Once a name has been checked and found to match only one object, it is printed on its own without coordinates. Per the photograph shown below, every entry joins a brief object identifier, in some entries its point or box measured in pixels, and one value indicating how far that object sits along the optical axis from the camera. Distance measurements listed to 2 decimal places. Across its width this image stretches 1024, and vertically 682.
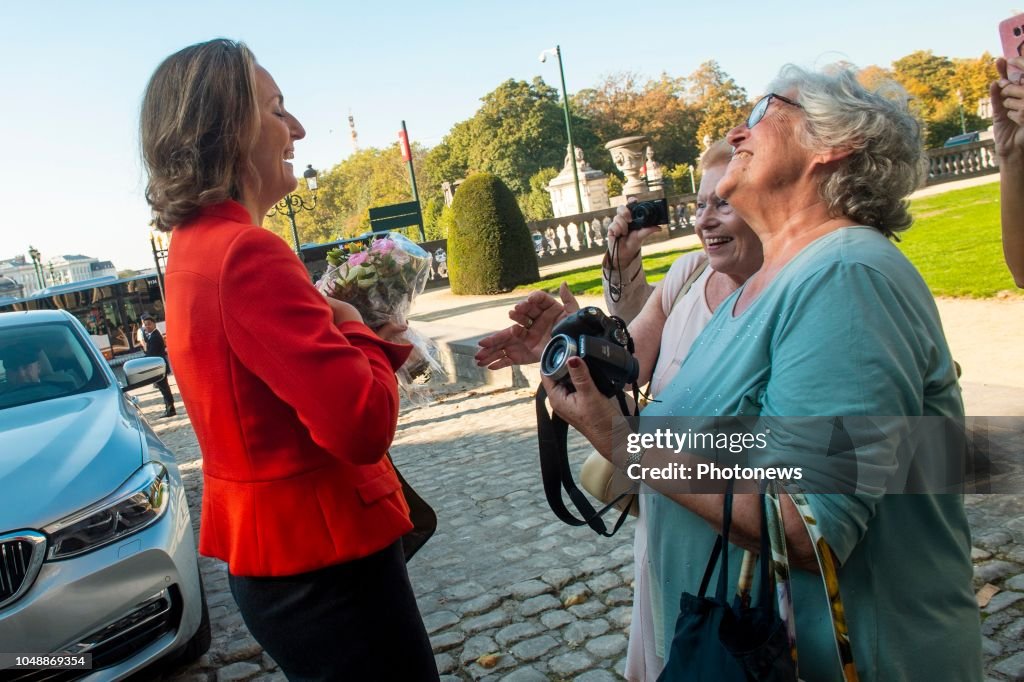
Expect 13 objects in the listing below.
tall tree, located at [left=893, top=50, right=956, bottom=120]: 72.94
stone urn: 32.22
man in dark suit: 14.78
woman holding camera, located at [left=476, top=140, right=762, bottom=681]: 2.29
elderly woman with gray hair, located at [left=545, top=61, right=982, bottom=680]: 1.40
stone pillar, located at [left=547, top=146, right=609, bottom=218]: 38.22
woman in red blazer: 1.72
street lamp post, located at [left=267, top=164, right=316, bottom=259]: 26.77
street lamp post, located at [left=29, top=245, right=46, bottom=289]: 53.44
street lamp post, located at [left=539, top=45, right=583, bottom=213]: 35.23
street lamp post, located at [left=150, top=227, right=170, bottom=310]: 24.52
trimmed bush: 21.95
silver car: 3.26
